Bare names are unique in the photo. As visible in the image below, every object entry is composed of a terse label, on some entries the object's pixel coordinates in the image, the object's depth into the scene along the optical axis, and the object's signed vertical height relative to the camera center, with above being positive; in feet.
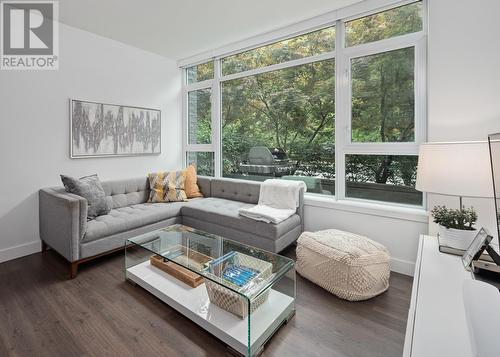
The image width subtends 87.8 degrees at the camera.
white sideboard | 2.66 -1.70
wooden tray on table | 6.47 -2.45
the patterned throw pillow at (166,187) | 11.51 -0.53
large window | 8.20 +2.61
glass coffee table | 5.13 -2.58
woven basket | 5.38 -2.56
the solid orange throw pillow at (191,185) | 12.27 -0.46
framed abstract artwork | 10.36 +2.03
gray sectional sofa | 7.73 -1.53
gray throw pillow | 8.65 -0.55
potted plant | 5.13 -1.09
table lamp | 4.78 -0.06
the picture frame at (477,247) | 4.22 -1.22
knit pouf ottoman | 6.51 -2.35
